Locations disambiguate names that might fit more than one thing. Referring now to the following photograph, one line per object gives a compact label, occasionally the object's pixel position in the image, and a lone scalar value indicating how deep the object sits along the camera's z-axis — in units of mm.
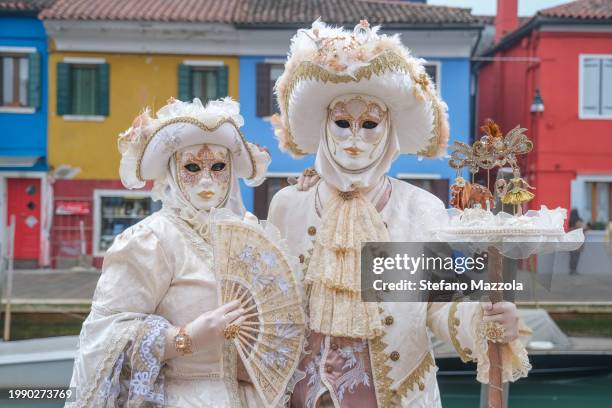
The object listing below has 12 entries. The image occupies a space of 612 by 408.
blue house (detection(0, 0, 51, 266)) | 16250
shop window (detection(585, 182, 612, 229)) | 15781
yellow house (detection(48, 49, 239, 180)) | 16172
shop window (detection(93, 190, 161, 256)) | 16328
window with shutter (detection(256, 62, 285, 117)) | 16016
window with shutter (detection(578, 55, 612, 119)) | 15727
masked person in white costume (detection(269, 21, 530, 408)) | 2945
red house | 15672
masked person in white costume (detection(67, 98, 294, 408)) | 2803
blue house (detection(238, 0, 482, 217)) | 15617
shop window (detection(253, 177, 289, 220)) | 15742
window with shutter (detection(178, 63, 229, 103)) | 16062
